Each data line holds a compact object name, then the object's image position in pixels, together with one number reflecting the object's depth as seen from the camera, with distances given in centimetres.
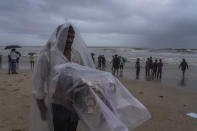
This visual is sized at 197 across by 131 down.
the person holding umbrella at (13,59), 1148
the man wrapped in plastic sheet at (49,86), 167
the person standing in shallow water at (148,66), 1415
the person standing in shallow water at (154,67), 1370
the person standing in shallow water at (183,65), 1425
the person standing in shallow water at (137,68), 1389
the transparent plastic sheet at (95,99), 144
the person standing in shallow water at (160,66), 1314
